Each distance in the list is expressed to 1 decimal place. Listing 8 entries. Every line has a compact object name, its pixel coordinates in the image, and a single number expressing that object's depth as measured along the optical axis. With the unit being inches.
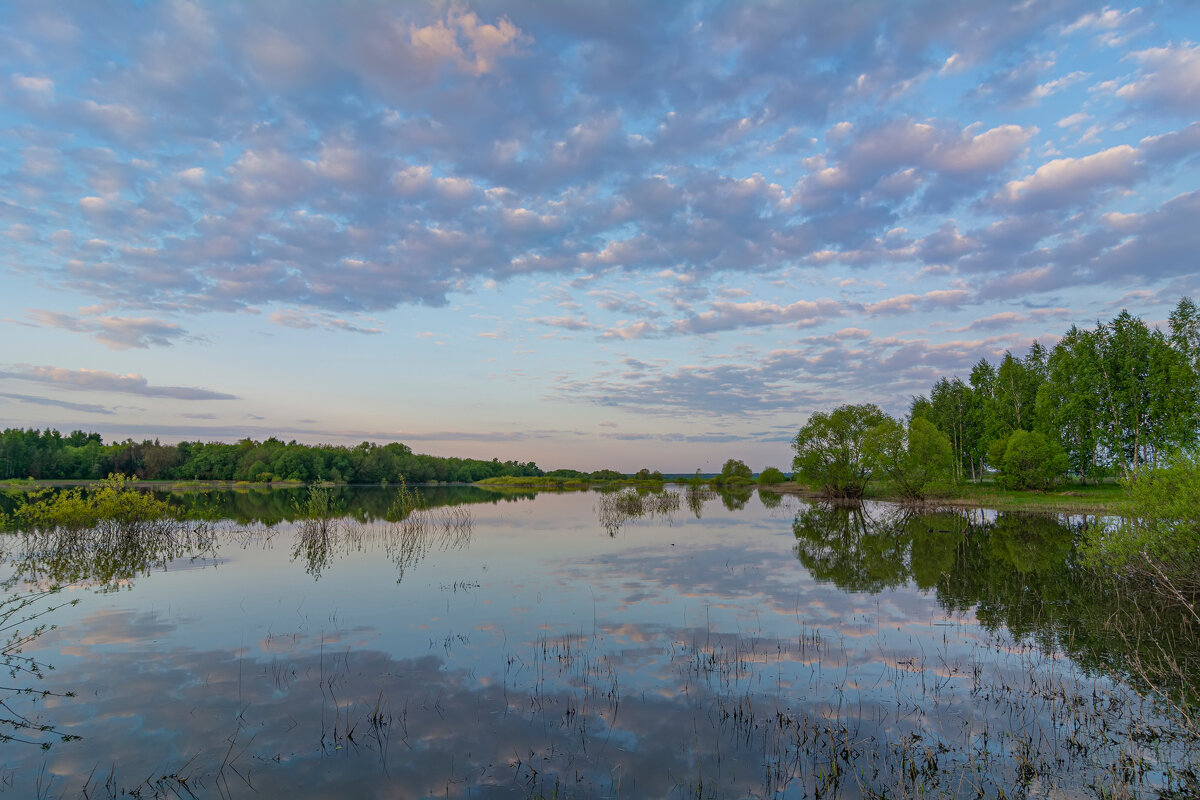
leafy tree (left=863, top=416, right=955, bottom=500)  2373.3
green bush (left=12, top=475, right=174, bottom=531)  969.5
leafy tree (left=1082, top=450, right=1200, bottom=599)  620.7
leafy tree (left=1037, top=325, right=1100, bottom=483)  2235.5
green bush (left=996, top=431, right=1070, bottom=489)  2365.9
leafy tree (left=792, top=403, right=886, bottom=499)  2706.7
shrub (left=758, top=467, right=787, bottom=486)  4574.3
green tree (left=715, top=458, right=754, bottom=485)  4751.5
